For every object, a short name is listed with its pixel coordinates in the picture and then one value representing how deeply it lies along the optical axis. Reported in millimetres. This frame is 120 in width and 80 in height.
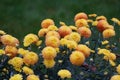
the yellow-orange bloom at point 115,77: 2790
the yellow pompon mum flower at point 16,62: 2880
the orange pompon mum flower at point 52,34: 3089
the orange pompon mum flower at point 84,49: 2938
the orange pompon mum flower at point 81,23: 3370
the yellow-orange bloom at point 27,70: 2822
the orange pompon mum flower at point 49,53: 2810
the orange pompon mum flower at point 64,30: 3221
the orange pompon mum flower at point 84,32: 3215
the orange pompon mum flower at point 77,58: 2820
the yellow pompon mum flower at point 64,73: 2744
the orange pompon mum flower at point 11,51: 2984
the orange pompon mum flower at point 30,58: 2864
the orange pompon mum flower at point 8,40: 3016
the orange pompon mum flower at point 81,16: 3522
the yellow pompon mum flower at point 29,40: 3046
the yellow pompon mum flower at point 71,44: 2922
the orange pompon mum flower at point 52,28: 3227
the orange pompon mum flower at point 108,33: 3214
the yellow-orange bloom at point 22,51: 3041
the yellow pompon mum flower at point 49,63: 2846
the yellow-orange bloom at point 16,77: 2726
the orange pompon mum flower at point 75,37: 3081
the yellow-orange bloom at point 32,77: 2740
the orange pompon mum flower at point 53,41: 2950
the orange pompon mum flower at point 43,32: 3223
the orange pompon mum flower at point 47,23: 3397
